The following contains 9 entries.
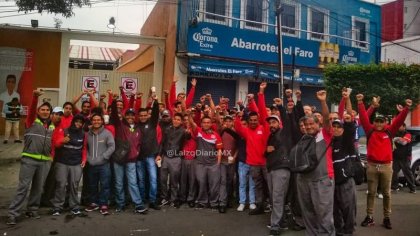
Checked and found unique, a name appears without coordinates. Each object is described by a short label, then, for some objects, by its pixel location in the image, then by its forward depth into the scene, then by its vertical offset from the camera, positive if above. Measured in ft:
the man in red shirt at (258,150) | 22.11 -1.22
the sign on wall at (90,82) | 47.19 +4.99
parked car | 32.40 -1.72
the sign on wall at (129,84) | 48.83 +5.13
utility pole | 42.89 +9.60
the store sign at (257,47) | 48.11 +11.22
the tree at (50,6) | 38.11 +11.58
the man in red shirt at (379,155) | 20.47 -1.17
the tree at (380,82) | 48.44 +6.48
